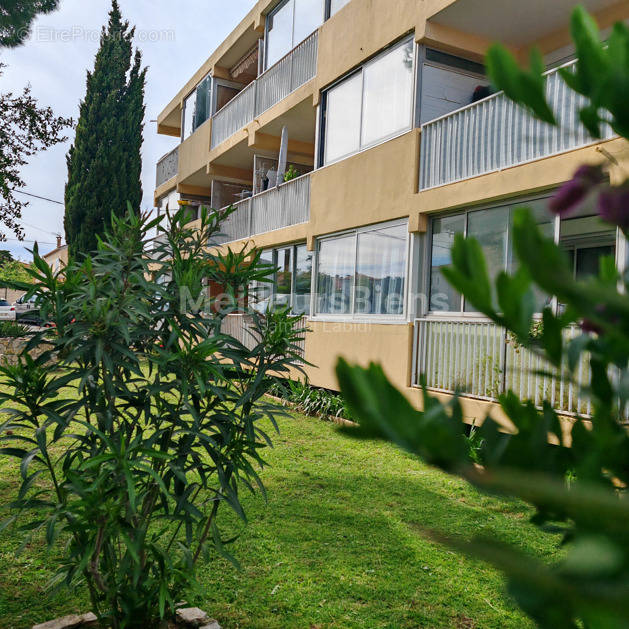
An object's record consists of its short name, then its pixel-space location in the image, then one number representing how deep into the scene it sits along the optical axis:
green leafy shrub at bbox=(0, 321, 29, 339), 18.04
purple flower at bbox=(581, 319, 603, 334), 0.66
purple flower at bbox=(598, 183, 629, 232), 0.56
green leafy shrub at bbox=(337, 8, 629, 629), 0.40
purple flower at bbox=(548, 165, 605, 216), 0.57
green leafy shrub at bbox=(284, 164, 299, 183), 14.70
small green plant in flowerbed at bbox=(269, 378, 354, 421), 11.12
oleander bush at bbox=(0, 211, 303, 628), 2.59
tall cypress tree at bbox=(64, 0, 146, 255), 23.62
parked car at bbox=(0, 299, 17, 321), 39.22
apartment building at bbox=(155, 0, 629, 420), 8.34
